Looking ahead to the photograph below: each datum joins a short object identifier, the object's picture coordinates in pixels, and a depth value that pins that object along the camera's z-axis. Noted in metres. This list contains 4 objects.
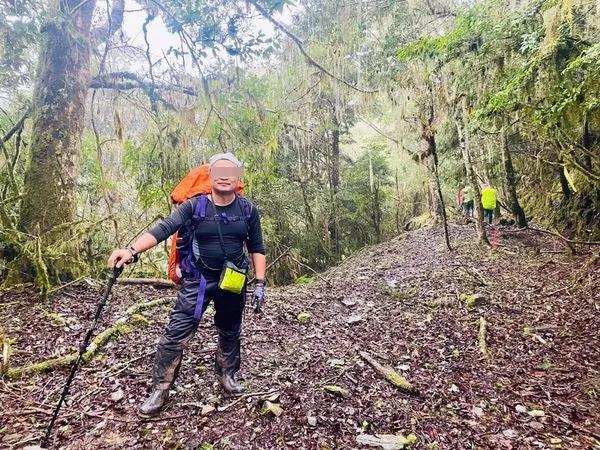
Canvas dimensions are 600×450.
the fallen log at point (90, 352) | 3.27
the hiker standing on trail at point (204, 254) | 2.95
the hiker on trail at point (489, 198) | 12.19
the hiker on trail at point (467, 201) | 14.10
